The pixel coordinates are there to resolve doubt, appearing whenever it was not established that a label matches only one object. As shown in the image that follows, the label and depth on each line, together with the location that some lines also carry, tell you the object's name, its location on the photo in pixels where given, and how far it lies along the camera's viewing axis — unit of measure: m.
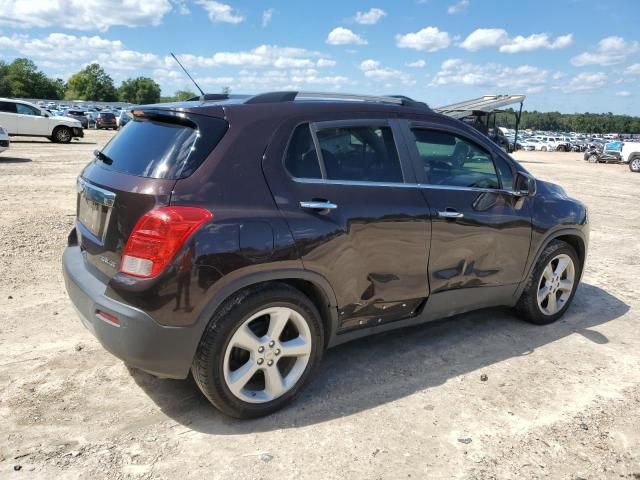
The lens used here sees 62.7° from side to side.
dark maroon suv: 2.64
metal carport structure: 23.73
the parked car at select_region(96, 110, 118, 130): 40.03
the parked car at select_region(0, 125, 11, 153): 14.40
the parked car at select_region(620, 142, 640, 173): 25.44
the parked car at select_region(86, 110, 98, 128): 42.54
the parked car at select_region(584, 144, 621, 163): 31.72
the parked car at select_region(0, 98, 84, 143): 22.09
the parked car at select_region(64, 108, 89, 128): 42.02
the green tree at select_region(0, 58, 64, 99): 118.88
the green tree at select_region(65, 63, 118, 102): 139.38
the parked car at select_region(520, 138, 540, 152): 54.03
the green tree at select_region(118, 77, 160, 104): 141.50
